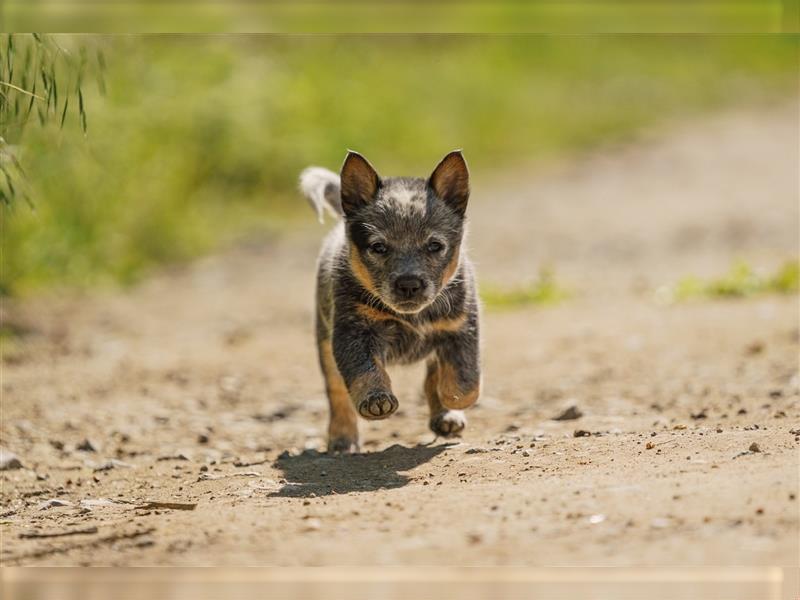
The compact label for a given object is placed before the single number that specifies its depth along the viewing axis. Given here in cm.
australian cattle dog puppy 1270
